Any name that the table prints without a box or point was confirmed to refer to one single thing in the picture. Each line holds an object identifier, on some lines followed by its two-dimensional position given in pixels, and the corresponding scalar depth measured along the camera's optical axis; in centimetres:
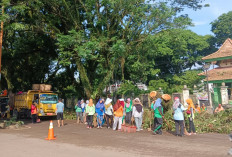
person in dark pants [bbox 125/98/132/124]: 1411
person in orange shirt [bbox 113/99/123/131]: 1341
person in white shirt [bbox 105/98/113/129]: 1390
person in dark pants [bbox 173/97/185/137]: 1106
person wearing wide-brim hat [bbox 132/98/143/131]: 1270
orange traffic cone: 1066
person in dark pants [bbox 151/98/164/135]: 1158
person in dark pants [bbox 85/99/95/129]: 1420
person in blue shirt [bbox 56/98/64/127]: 1525
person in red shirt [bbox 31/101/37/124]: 1821
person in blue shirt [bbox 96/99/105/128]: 1415
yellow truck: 2133
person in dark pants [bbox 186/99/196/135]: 1160
